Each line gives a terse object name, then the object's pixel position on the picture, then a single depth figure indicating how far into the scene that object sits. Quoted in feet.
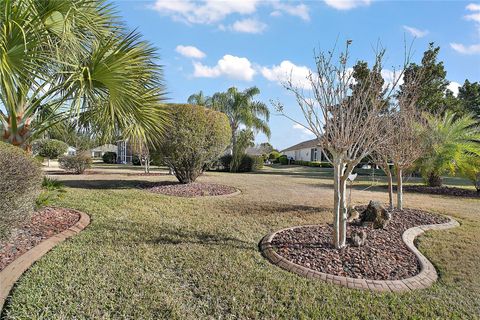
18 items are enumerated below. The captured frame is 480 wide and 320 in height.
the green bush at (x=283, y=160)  141.59
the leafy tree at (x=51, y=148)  81.73
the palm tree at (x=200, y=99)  94.84
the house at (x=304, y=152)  147.41
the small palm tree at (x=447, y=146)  38.75
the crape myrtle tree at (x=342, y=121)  14.26
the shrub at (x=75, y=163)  55.52
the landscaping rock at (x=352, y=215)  20.27
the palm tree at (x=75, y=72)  13.67
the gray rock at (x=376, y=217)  19.42
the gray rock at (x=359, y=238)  15.61
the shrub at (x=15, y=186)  11.85
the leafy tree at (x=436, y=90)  65.26
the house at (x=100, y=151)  182.95
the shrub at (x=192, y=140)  32.60
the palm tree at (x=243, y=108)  87.61
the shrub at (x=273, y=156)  160.80
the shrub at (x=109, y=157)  121.90
